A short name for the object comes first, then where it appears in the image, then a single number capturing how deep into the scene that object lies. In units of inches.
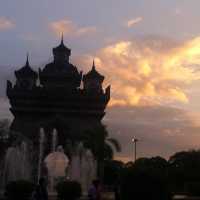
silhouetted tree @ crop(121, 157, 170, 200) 536.3
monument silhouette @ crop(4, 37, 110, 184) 2194.2
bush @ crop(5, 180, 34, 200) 697.8
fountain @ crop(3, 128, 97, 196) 1305.5
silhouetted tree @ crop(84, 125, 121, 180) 1774.7
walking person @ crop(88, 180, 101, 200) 490.8
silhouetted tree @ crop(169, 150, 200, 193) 1755.7
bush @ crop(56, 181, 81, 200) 731.4
